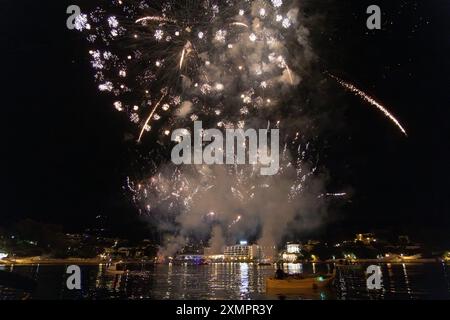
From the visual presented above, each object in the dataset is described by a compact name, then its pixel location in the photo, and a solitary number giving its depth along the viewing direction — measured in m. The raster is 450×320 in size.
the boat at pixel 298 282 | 50.09
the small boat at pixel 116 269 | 103.56
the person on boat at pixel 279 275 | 51.41
